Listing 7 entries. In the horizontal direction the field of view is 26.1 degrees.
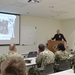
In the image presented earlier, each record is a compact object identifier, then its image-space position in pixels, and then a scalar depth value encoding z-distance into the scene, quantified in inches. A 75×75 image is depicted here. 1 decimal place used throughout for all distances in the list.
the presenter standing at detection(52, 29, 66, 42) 305.0
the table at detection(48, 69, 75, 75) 108.9
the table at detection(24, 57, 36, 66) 153.0
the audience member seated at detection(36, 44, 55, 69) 157.1
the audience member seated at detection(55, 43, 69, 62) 174.7
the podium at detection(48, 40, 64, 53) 260.1
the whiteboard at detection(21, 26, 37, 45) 330.9
